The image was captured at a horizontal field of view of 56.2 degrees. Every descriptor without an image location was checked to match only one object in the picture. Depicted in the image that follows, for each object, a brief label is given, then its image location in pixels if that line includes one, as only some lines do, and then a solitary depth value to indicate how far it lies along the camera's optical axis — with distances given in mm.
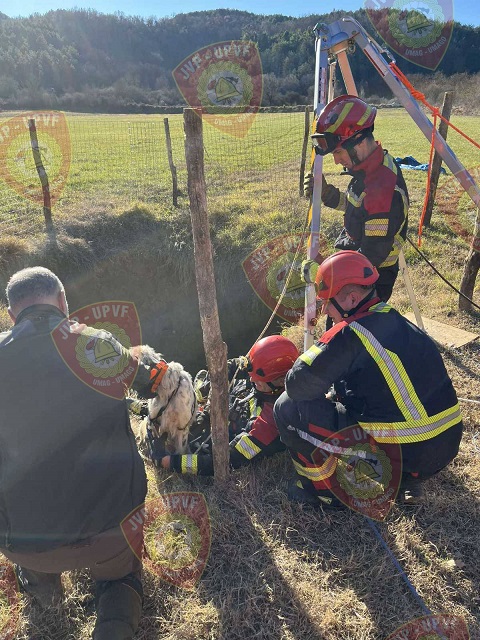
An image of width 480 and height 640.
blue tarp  12548
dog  3445
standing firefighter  3334
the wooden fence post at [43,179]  8008
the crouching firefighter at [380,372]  2498
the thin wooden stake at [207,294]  2561
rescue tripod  3611
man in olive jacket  2141
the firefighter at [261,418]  3441
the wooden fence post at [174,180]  9914
